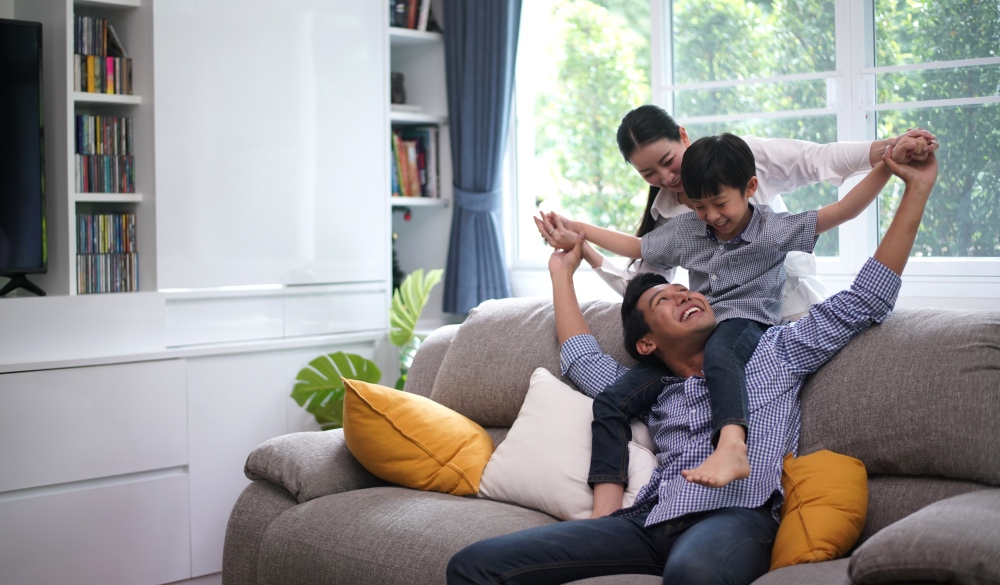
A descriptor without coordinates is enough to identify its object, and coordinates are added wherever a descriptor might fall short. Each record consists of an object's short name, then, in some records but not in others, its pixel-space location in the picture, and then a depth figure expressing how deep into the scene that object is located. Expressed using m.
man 1.79
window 3.00
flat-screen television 3.00
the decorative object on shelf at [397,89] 4.30
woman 2.28
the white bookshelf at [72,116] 3.06
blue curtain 4.09
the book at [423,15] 4.16
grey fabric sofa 1.85
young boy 2.07
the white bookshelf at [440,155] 4.32
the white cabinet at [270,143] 3.21
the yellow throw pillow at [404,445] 2.32
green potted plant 3.52
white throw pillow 2.18
